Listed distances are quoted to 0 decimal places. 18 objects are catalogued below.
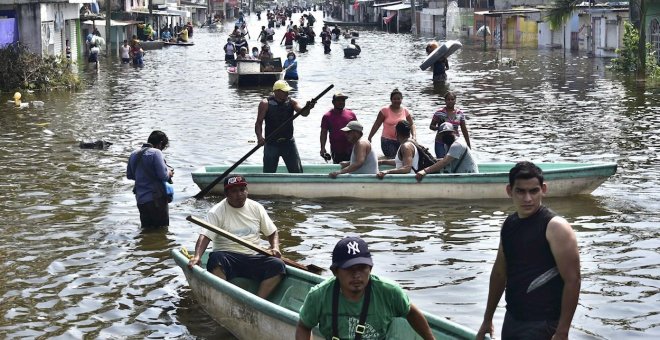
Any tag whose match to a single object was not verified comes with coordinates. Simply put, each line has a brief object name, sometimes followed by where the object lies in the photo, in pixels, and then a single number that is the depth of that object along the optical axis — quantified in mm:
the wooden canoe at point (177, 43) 64500
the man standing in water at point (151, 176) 12344
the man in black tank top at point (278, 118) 14672
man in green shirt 5648
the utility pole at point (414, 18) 86750
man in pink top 15195
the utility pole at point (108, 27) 53312
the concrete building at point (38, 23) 36250
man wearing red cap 9398
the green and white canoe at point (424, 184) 14625
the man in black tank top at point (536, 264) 5809
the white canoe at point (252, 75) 35344
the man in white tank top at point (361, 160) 14656
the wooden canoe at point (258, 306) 7582
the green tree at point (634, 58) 33559
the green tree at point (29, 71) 31641
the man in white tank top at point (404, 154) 14336
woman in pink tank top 15603
